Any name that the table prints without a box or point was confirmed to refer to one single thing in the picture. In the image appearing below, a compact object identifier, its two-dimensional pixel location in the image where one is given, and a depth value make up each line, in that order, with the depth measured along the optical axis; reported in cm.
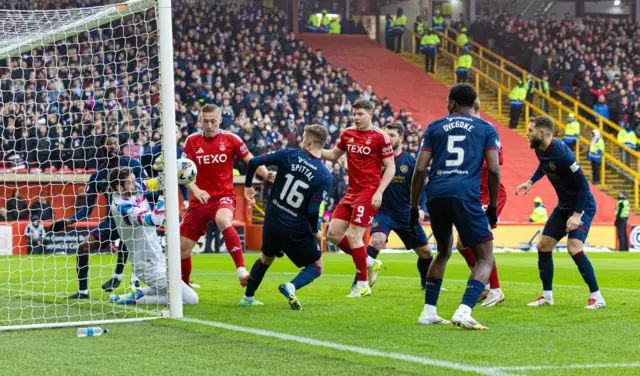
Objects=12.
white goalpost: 1636
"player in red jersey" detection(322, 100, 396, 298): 2019
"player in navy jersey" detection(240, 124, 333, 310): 1761
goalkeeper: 1861
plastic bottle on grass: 1423
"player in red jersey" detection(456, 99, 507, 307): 1895
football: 1848
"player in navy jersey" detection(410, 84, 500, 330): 1436
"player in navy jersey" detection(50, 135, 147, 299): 2005
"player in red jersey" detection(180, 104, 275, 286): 2009
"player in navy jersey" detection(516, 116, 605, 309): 1830
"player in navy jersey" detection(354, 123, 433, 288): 2203
